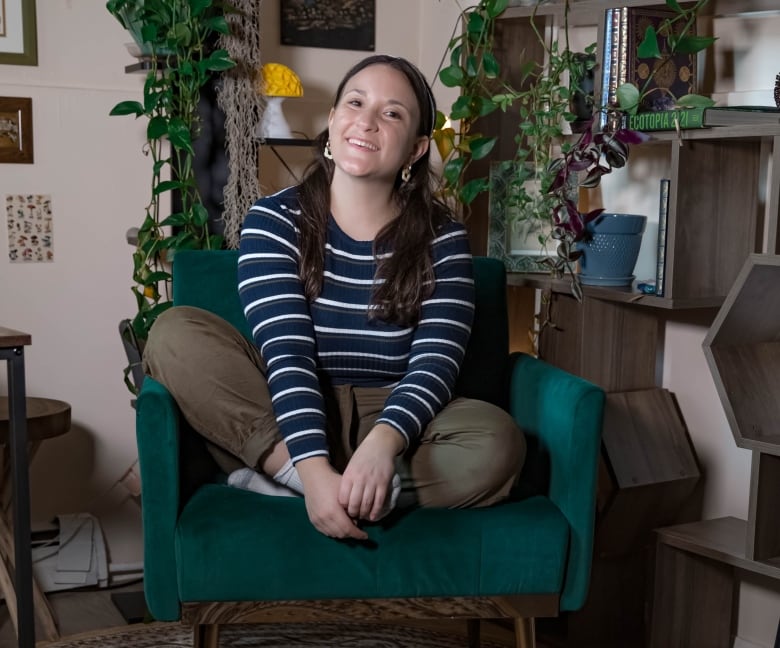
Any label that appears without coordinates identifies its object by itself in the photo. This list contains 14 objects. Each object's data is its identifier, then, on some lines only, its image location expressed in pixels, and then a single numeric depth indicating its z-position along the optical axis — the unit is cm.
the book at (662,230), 212
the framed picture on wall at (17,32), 262
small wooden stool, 234
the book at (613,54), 218
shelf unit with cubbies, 200
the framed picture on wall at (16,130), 264
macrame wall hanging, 257
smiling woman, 170
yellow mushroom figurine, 265
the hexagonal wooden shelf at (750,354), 189
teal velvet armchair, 162
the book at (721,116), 198
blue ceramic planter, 222
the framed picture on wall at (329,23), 298
